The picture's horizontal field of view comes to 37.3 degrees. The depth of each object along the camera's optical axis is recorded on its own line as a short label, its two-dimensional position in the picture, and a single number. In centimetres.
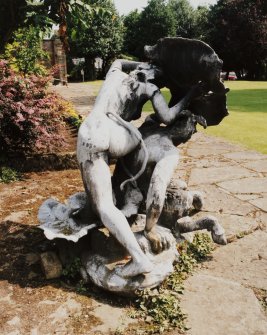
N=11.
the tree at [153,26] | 4066
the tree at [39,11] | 515
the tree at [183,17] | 4538
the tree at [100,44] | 3456
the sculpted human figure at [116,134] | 264
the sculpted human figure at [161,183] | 285
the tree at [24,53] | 1004
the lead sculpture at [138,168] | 271
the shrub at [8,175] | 558
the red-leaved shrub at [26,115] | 570
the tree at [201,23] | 3956
